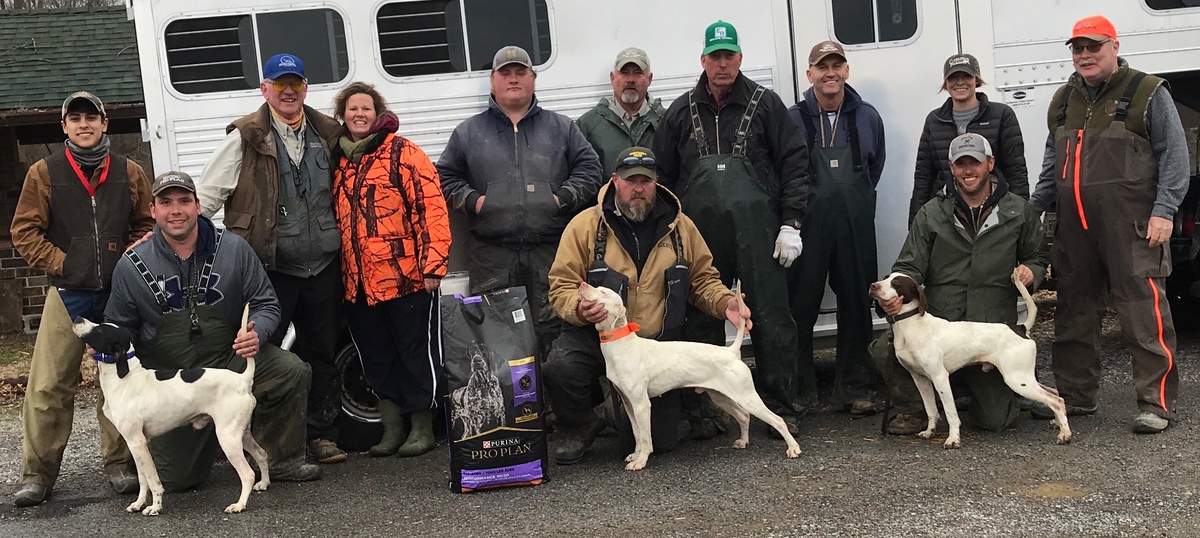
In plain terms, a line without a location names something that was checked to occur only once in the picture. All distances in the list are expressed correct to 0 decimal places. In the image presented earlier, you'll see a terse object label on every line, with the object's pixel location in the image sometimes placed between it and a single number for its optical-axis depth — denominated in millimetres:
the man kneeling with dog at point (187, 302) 4902
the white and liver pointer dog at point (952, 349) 5148
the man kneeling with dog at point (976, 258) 5391
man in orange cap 5137
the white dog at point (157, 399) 4711
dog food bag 4898
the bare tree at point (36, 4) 24422
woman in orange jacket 5453
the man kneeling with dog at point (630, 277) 5195
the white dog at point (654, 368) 5000
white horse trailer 5969
